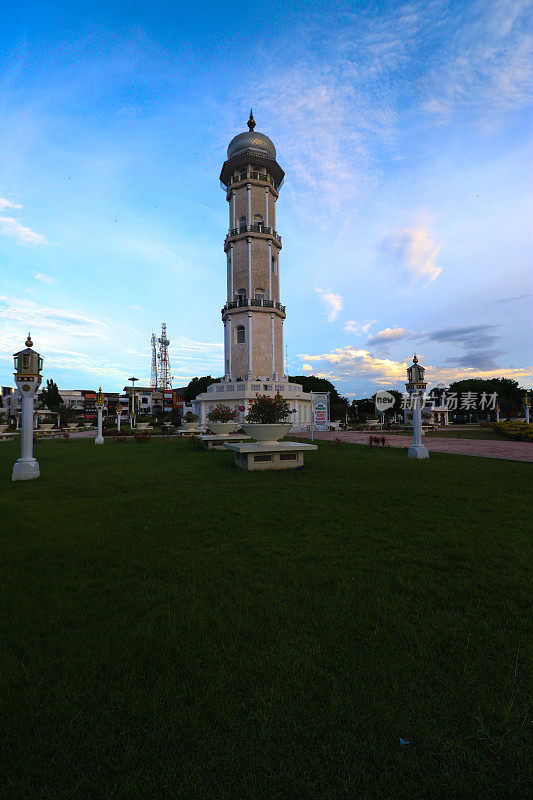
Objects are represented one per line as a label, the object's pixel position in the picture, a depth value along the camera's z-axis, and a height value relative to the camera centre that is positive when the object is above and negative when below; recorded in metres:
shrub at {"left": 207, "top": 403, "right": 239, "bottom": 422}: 17.30 -0.07
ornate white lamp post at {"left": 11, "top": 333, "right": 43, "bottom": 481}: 9.07 +0.95
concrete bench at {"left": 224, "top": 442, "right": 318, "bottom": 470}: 9.49 -1.17
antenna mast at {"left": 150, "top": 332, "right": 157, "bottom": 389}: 100.56 +10.85
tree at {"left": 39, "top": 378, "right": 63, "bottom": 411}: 53.38 +2.70
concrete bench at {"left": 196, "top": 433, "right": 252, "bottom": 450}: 15.76 -1.21
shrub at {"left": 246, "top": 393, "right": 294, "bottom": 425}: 10.26 +0.03
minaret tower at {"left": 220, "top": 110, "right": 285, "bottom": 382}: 39.34 +15.57
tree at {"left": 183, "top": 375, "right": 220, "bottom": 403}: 78.67 +5.84
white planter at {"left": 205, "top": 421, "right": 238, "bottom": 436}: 16.86 -0.71
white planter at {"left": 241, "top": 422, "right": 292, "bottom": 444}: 10.05 -0.53
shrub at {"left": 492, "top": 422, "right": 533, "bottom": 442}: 20.25 -1.31
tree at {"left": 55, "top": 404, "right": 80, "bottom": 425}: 48.07 +0.25
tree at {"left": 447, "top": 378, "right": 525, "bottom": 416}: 70.19 +3.11
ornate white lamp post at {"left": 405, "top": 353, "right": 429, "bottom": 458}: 12.76 +0.82
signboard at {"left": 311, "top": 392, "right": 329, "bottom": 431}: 33.12 +0.03
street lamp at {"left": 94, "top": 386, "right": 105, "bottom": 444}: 20.27 +0.61
